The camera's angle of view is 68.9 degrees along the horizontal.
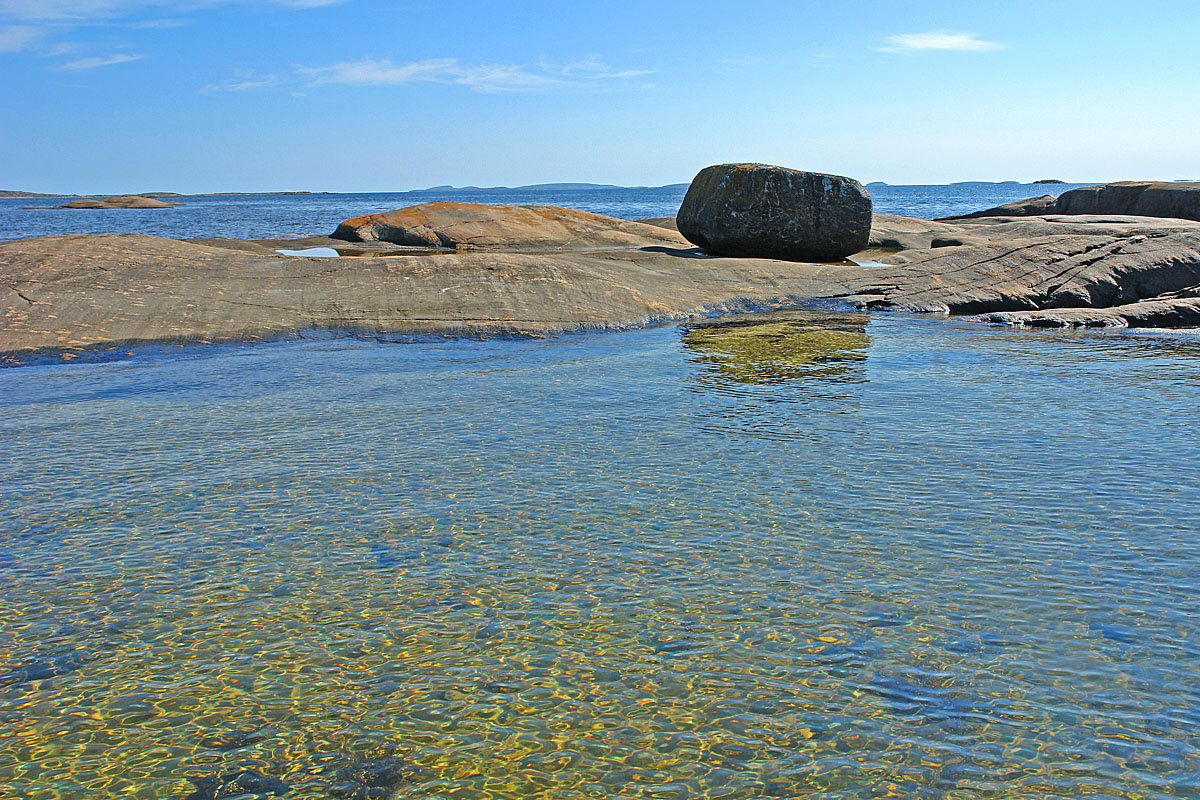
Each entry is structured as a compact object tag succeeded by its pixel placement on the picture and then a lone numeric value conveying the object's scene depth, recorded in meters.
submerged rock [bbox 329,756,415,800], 2.29
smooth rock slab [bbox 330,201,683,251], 15.50
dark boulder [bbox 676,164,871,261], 13.17
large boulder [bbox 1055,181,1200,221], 20.92
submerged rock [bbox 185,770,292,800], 2.28
